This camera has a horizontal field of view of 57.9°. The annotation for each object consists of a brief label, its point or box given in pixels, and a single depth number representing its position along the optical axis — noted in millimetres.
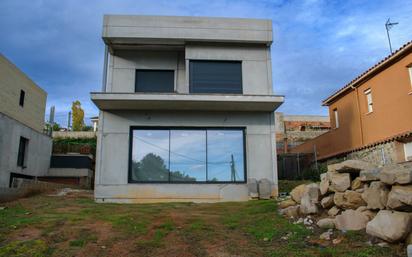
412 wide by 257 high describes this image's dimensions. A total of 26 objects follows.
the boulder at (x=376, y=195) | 7195
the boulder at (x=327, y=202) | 8781
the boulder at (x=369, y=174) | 7591
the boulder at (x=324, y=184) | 9062
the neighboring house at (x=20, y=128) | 20906
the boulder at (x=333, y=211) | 8383
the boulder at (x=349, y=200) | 8016
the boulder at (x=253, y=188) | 14199
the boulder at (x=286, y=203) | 10281
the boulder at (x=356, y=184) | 8281
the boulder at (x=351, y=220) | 7473
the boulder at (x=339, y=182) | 8492
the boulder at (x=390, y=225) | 6340
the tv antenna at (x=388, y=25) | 22325
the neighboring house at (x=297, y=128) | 34219
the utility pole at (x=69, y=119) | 56538
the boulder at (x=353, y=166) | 8344
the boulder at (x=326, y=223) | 7936
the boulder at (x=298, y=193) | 10002
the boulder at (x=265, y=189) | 14165
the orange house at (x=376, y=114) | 16672
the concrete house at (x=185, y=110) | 14242
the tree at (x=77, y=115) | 55094
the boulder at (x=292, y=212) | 9414
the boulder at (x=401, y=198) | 6422
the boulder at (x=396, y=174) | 6684
